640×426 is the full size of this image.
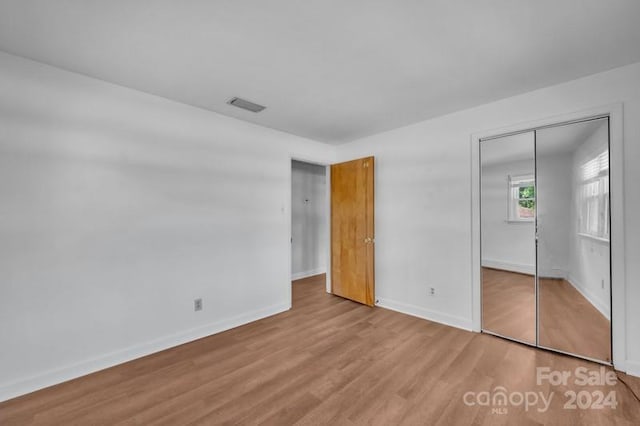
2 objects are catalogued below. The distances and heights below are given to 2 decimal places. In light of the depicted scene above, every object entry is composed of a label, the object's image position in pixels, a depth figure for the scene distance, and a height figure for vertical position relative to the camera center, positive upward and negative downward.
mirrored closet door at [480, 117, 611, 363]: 2.39 -0.23
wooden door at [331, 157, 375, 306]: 3.92 -0.26
